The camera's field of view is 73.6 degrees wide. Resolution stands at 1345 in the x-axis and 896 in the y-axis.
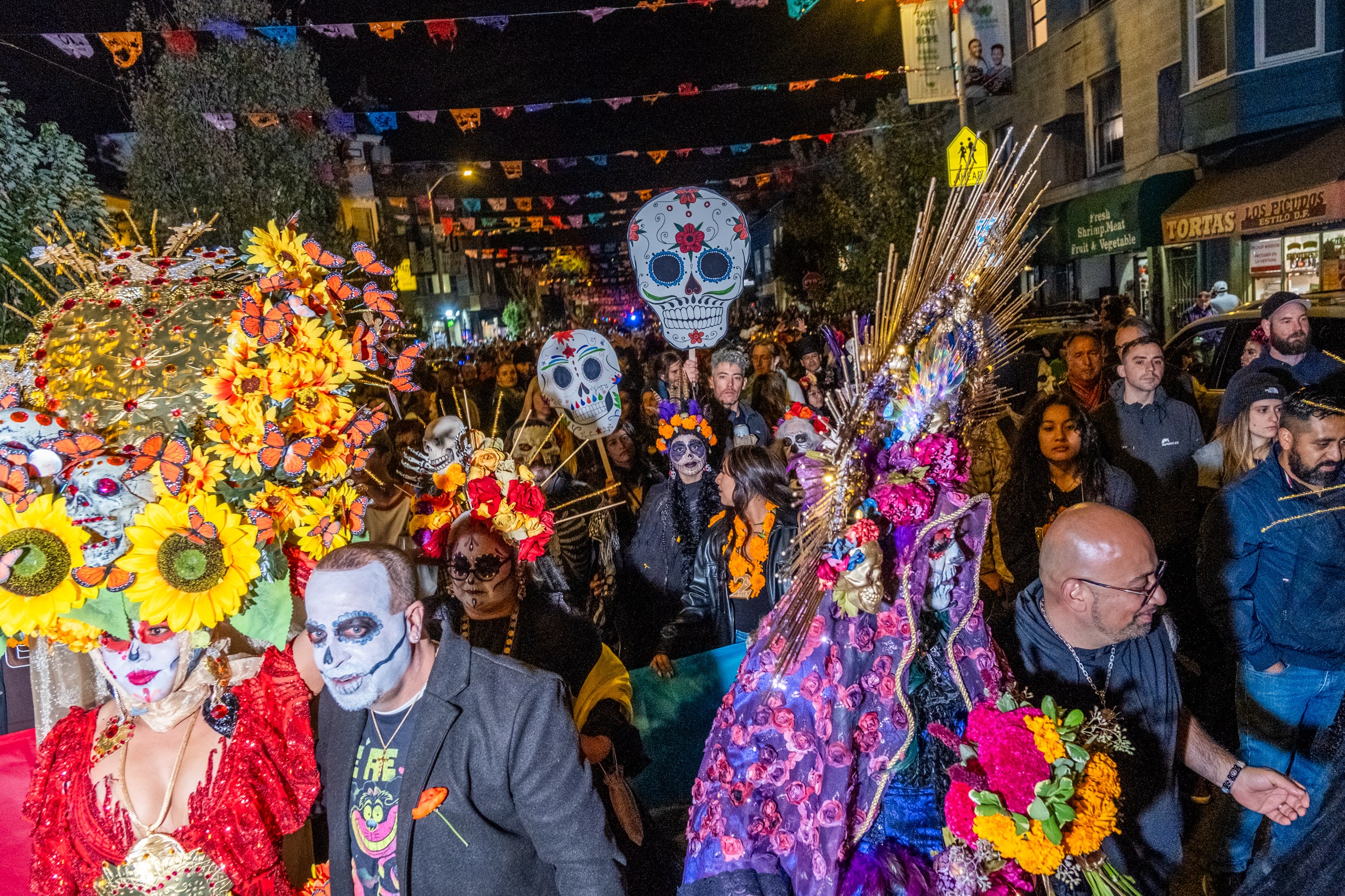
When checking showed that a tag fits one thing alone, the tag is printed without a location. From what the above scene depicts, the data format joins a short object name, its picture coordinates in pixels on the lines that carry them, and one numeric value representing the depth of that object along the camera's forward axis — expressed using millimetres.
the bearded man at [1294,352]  5855
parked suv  6887
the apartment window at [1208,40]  13867
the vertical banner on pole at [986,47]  18312
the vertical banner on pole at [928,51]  15969
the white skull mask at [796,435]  2727
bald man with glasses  2680
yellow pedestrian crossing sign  13984
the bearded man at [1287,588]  3723
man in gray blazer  2408
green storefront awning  16266
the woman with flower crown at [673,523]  5430
